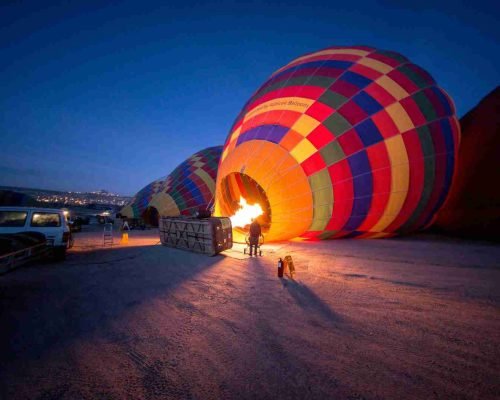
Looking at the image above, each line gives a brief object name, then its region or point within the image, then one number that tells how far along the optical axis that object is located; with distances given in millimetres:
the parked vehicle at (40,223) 5582
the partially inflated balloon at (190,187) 14703
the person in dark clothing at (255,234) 6812
